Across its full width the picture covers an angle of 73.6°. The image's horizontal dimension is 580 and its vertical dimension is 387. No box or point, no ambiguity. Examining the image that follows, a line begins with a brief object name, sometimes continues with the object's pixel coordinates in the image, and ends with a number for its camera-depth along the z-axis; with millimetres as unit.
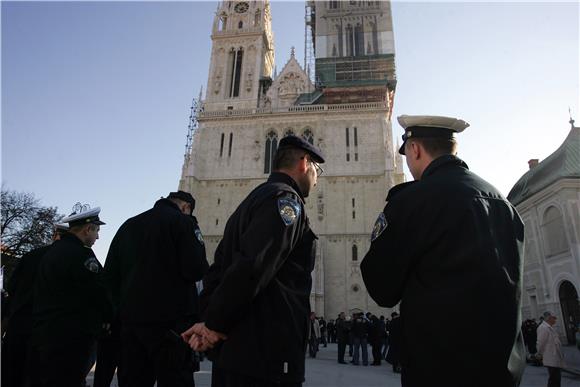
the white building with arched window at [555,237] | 16141
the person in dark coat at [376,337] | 11430
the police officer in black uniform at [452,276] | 1617
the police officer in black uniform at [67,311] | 3434
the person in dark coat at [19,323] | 4449
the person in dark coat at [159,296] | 3084
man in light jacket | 6500
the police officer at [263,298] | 2012
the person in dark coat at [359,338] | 11008
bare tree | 24438
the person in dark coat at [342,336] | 11336
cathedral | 28489
